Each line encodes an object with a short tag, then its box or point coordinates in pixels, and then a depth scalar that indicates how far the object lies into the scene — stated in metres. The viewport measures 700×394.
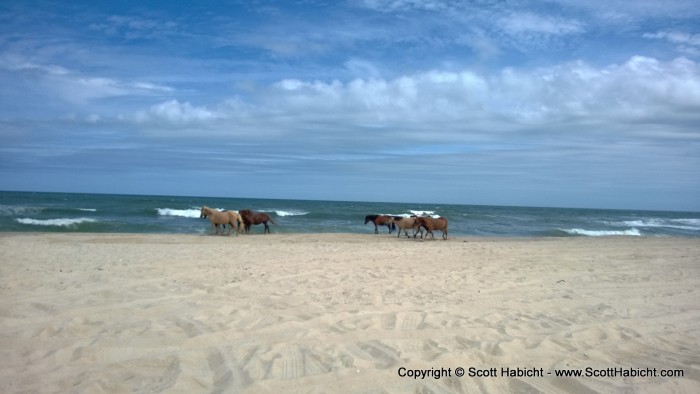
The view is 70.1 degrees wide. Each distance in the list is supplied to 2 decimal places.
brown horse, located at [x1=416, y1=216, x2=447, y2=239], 20.25
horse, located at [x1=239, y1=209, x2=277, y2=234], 21.98
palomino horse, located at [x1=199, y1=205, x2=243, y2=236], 20.30
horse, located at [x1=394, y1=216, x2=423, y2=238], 20.64
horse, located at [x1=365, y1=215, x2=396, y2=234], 23.71
